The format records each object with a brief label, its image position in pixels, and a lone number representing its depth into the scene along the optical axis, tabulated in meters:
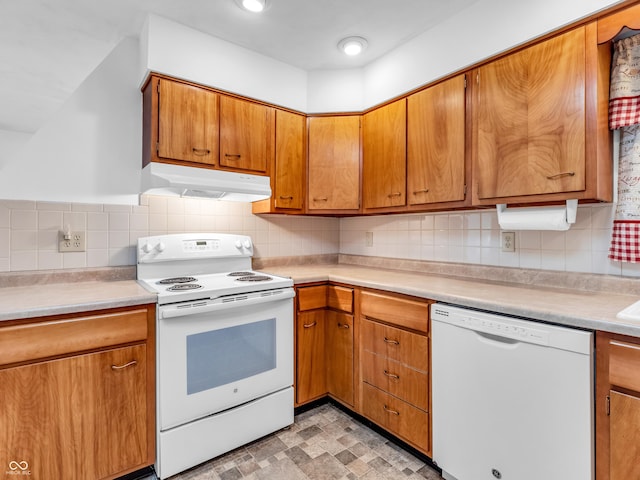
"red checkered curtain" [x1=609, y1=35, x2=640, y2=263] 1.33
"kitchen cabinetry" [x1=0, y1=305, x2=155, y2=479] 1.23
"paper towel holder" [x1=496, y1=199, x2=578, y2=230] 1.43
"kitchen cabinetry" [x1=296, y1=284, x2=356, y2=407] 1.99
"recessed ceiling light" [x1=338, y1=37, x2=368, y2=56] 1.99
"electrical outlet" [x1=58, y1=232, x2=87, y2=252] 1.77
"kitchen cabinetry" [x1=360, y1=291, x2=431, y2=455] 1.58
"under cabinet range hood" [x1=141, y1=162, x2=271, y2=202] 1.77
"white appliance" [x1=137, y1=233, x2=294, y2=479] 1.51
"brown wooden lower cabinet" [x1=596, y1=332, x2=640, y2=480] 0.97
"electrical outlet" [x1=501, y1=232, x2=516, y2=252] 1.80
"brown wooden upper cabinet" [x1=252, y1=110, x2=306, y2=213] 2.25
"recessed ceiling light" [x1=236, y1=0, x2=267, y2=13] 1.63
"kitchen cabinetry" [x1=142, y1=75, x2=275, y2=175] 1.80
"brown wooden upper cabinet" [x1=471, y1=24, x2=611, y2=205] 1.33
